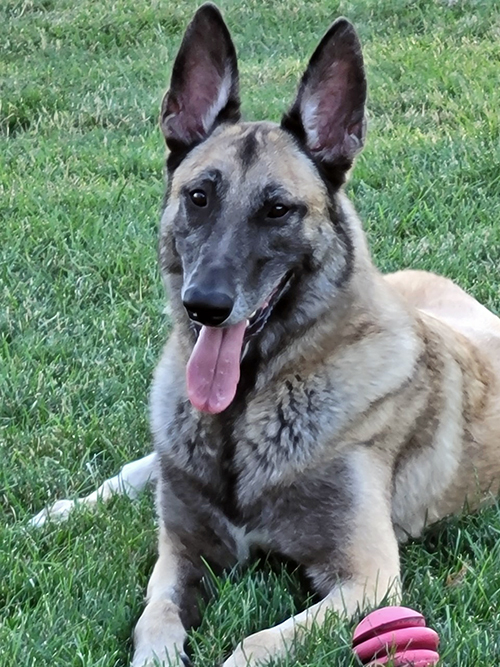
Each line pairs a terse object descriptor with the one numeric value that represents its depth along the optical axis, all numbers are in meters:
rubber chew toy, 2.53
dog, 3.04
